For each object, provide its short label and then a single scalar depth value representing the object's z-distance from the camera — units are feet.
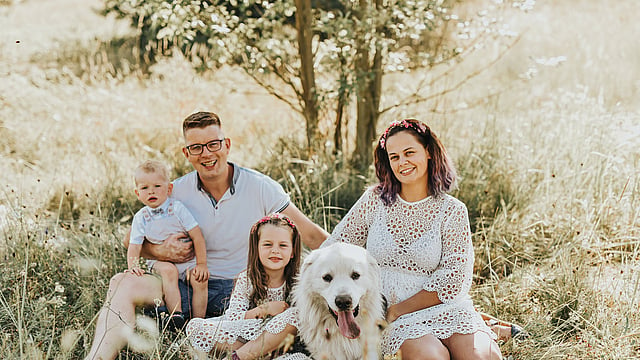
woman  10.65
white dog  9.63
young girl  10.80
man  12.69
